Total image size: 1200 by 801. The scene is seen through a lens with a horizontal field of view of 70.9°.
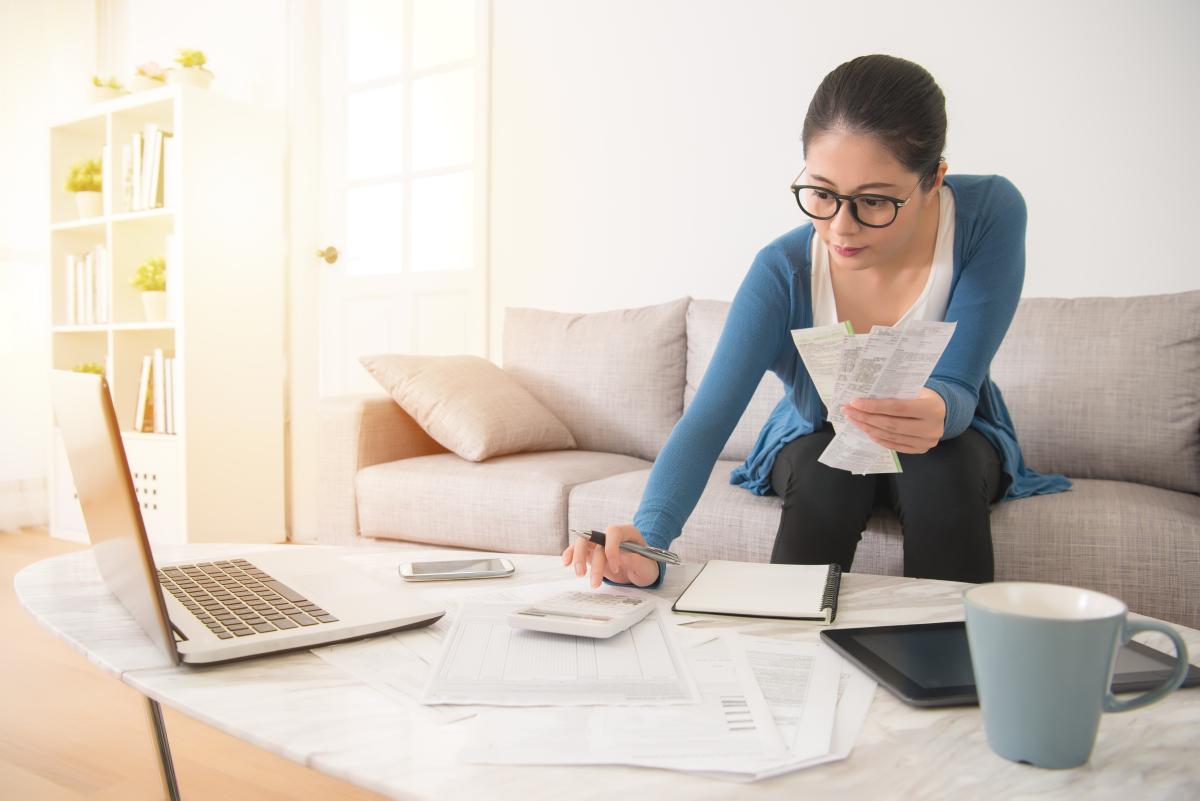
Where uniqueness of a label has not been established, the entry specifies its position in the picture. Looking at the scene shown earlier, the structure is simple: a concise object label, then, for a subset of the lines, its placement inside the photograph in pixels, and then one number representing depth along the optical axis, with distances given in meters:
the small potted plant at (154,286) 2.96
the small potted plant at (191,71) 3.02
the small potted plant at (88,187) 3.15
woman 1.06
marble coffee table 0.48
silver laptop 0.65
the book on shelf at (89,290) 3.16
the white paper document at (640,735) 0.51
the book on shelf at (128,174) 3.05
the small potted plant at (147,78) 3.05
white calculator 0.73
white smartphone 0.97
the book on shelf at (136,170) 3.01
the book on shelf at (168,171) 2.93
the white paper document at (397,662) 0.61
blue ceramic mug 0.47
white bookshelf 2.86
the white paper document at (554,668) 0.61
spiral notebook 0.81
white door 3.02
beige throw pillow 2.09
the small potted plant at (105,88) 3.15
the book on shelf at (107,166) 3.08
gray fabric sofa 1.39
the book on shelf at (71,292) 3.20
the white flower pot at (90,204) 3.14
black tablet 0.60
